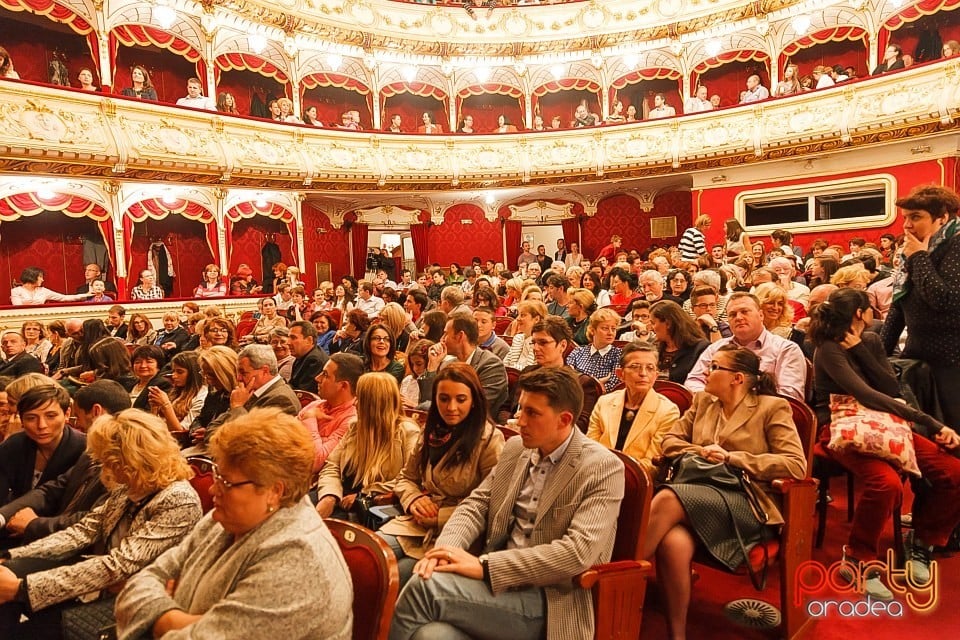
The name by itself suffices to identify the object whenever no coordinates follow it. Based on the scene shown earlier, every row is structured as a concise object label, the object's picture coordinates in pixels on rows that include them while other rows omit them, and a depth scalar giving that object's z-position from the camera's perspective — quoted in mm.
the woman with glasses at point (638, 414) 2650
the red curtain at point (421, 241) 14633
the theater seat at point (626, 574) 1809
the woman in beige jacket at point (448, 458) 2271
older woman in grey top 1369
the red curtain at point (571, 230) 14891
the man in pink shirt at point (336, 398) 3125
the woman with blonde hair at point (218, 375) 3574
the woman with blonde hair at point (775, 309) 3744
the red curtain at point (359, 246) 14219
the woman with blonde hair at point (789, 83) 11501
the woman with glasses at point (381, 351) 4086
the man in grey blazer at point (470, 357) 3645
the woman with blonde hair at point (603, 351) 3773
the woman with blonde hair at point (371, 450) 2628
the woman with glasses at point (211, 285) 10852
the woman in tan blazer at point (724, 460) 2203
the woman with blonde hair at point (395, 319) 4938
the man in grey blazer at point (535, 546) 1769
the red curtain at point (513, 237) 15000
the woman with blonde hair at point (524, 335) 4516
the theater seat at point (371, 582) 1569
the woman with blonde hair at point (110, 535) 1930
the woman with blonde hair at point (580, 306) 5012
